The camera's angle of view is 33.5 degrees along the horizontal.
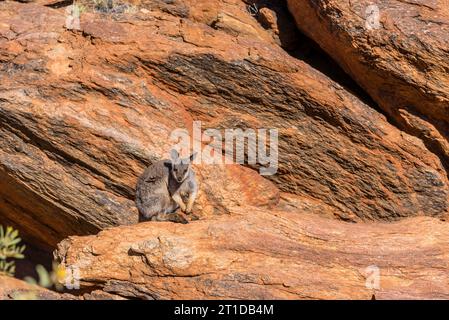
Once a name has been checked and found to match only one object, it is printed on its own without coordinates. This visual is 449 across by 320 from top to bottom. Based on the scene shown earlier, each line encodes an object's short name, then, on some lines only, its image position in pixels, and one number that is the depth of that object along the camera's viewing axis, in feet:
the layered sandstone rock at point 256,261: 31.50
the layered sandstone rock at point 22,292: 29.89
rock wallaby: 38.19
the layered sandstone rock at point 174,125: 40.04
